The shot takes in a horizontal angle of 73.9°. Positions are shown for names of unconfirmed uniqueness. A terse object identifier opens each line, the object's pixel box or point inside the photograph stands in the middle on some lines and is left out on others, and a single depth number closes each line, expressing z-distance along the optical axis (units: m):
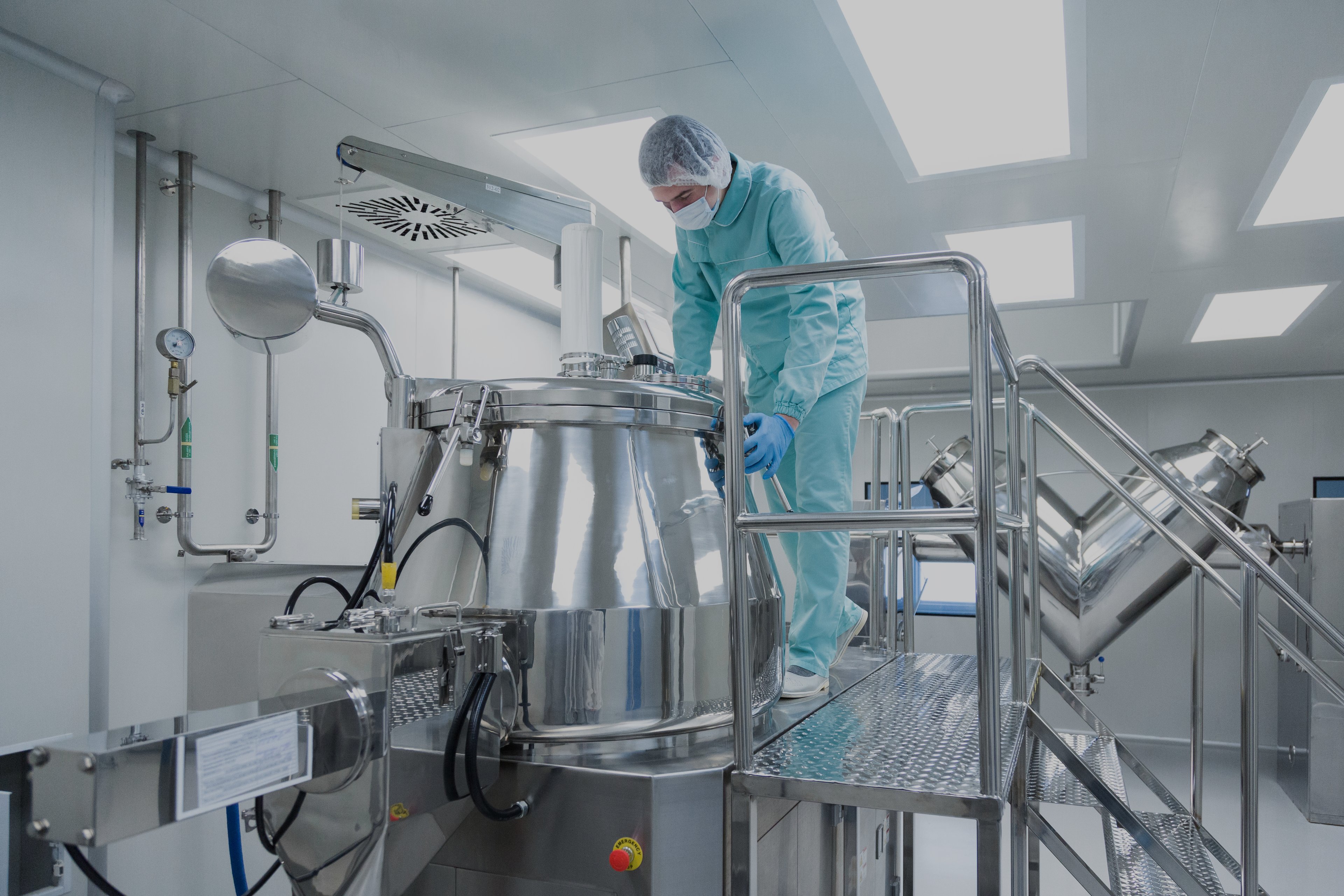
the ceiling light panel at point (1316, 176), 2.53
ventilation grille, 3.21
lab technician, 1.64
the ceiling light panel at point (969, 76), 2.10
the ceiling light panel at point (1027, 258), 3.53
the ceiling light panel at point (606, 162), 2.77
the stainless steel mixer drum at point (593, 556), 1.12
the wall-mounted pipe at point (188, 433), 2.69
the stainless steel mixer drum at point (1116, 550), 3.85
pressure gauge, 2.53
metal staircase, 1.03
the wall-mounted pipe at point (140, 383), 2.56
